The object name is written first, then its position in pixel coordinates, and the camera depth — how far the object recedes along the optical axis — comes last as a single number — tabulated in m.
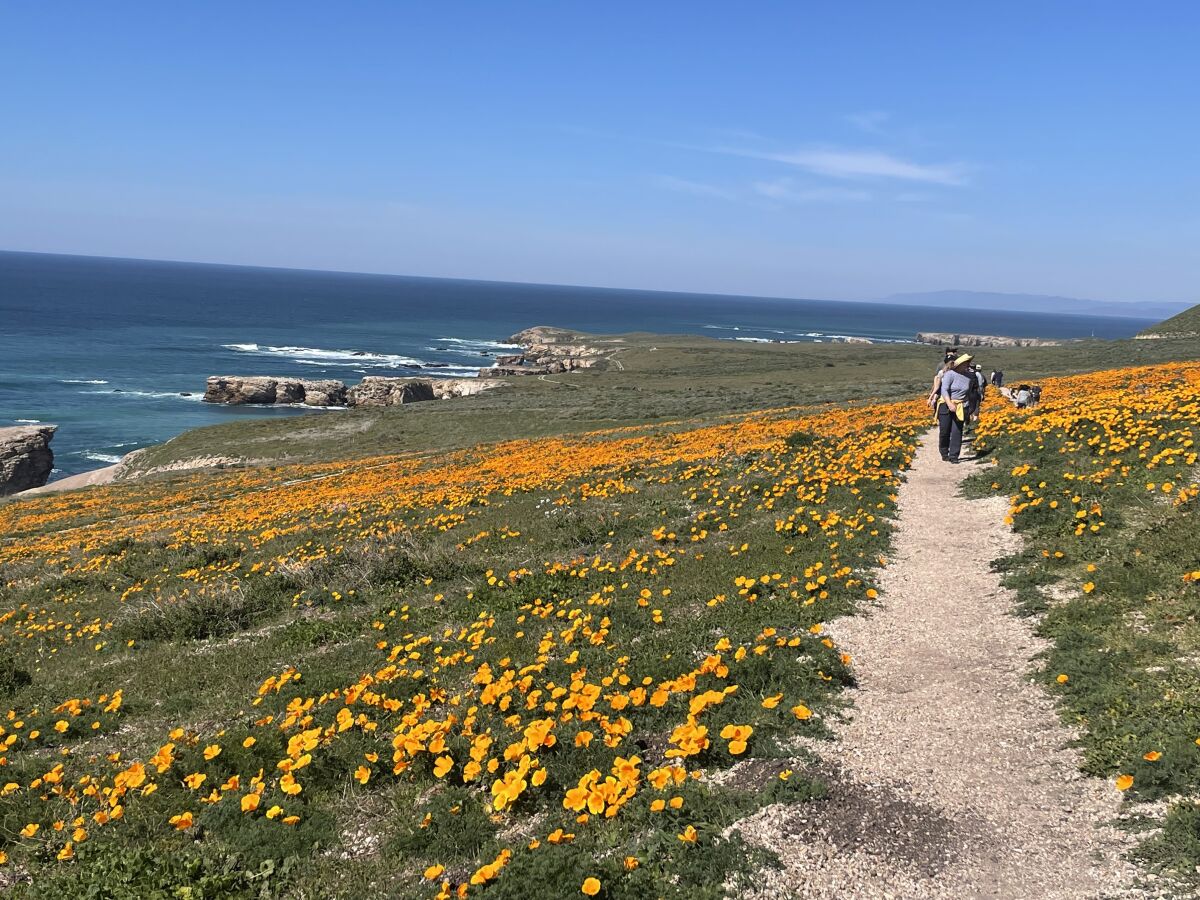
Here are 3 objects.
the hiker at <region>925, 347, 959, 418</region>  17.94
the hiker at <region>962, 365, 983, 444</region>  17.72
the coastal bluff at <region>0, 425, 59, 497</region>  55.66
